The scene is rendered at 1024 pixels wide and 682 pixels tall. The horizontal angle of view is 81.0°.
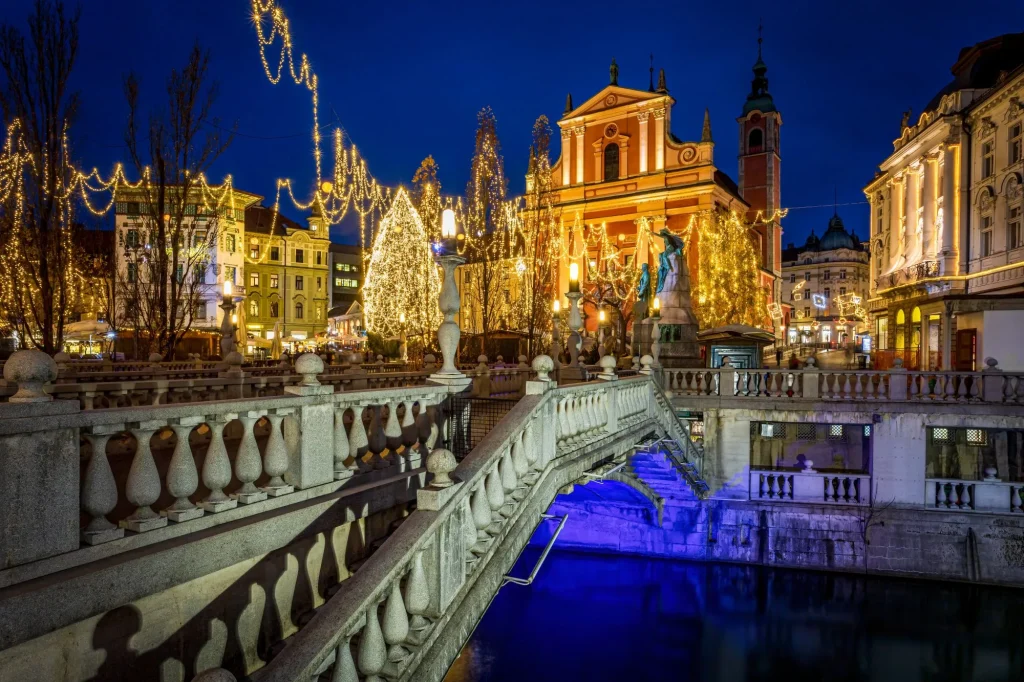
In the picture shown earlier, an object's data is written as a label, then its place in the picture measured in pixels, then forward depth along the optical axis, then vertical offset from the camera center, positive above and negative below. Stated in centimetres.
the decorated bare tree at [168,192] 1452 +368
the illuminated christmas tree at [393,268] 3322 +400
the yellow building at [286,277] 5628 +601
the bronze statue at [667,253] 2219 +320
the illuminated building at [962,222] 2475 +624
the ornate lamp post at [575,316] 1423 +58
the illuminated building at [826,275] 8188 +957
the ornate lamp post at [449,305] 762 +45
